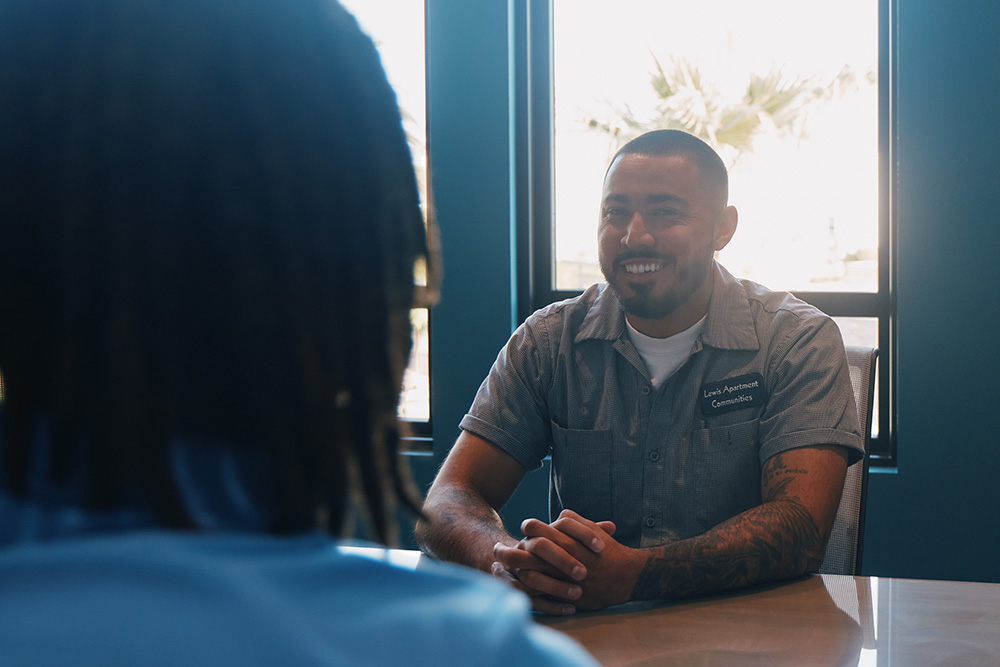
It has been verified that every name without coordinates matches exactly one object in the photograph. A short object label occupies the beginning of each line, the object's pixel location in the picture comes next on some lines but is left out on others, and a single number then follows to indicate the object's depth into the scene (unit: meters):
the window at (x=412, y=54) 3.18
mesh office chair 1.63
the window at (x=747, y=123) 2.85
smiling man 1.55
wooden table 1.06
